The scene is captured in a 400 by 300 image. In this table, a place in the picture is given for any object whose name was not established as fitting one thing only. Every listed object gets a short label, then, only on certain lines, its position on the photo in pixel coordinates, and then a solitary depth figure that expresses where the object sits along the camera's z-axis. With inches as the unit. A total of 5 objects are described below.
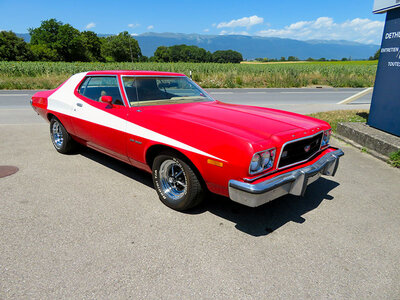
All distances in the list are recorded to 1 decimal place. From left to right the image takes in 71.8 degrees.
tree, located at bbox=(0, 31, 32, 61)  2356.1
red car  100.6
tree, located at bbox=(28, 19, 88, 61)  2970.0
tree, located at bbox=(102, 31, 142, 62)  3599.9
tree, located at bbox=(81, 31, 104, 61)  3305.6
